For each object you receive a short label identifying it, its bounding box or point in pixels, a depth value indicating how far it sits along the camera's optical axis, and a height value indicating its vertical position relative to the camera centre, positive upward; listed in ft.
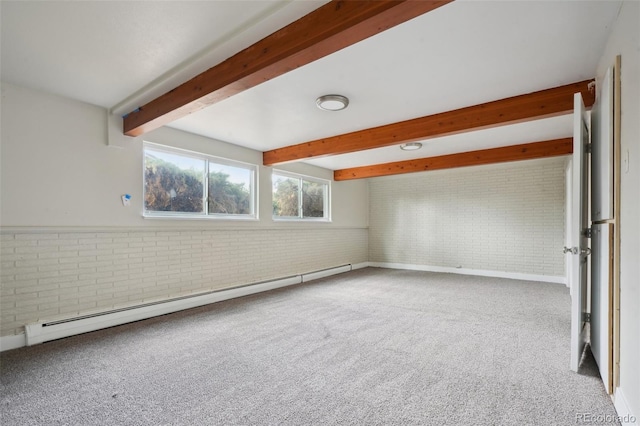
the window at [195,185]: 13.60 +1.34
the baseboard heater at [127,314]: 9.96 -3.94
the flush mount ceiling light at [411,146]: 16.55 +3.53
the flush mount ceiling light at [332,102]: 10.45 +3.73
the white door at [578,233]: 7.66 -0.58
